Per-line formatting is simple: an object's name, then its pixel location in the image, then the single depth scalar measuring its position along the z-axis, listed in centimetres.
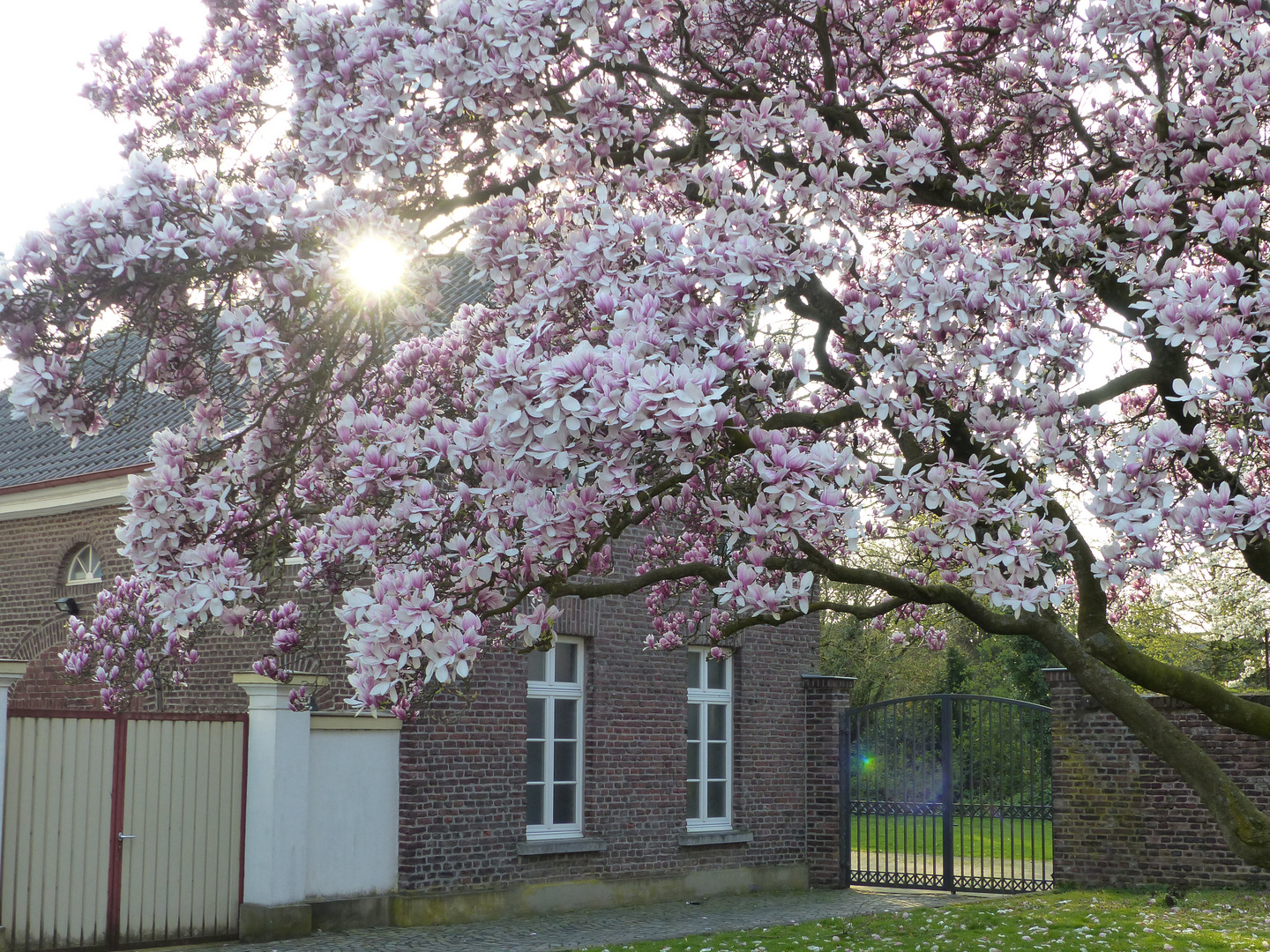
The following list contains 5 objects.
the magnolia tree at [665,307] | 534
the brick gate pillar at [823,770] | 1772
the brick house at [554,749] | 1291
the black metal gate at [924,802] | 1616
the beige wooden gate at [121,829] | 1004
